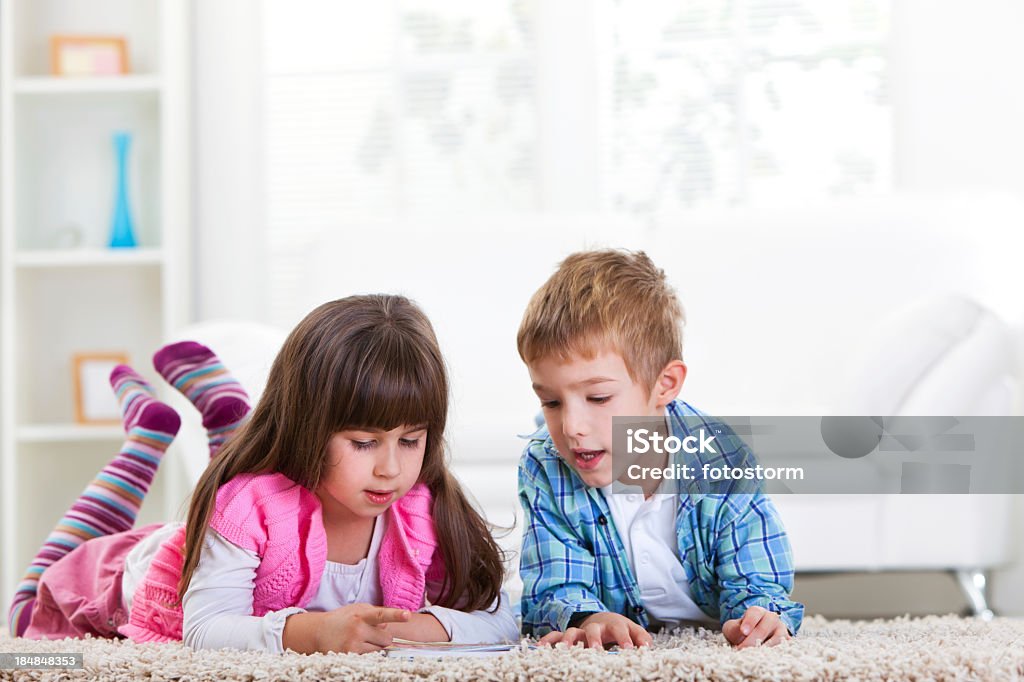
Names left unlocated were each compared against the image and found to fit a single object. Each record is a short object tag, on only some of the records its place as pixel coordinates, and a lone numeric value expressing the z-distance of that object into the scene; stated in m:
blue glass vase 5.53
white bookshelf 5.44
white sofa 4.55
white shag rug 2.49
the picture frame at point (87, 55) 5.57
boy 3.24
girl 3.09
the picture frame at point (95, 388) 5.52
